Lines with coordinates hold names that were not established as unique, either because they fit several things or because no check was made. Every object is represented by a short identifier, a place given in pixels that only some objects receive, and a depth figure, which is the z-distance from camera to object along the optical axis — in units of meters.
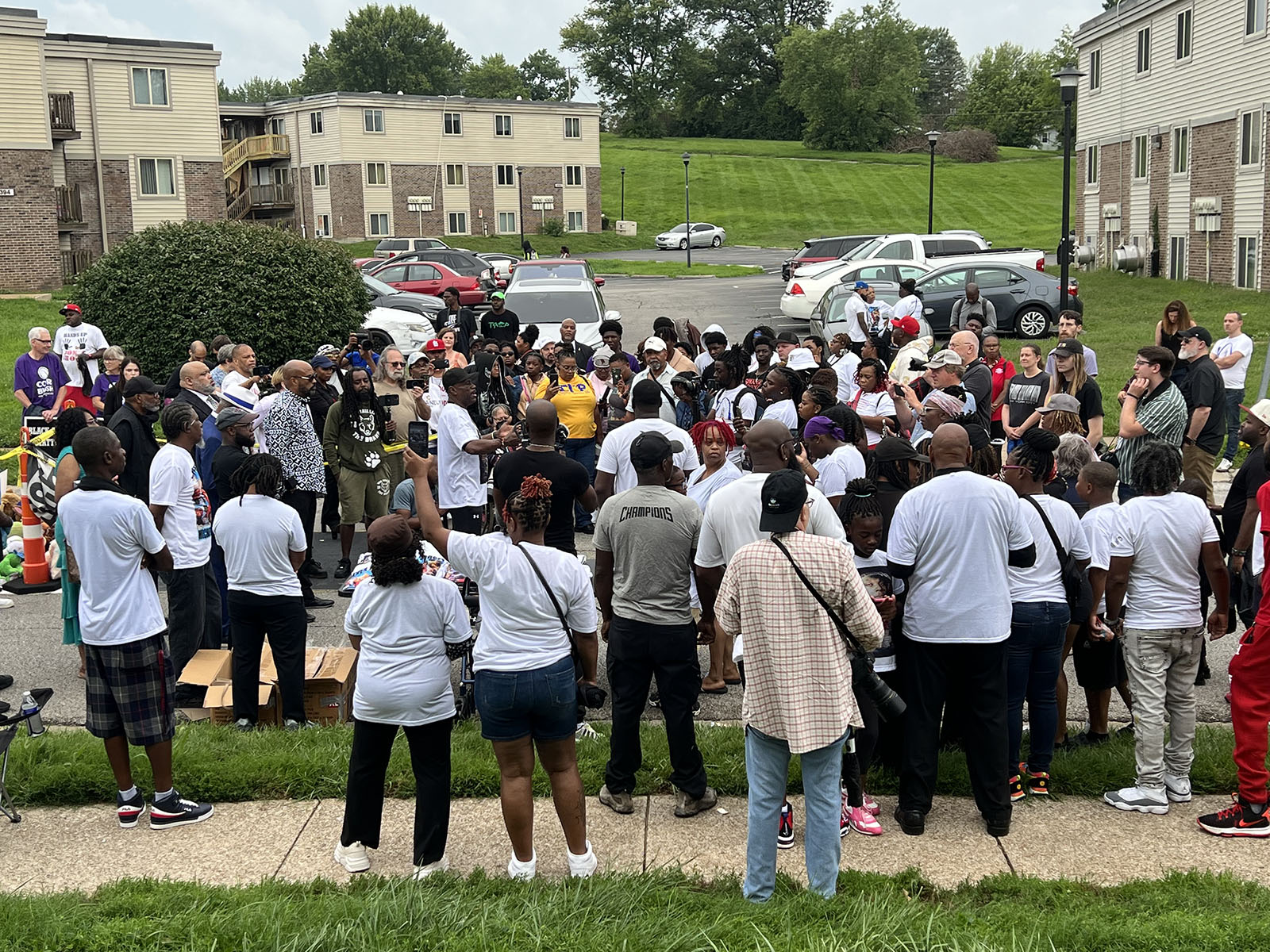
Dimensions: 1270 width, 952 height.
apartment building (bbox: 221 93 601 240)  59.34
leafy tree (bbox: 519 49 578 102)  121.62
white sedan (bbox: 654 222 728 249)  60.34
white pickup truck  28.33
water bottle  6.54
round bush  16.95
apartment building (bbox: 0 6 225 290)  41.72
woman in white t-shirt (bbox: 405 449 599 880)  5.27
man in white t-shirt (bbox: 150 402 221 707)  7.76
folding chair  6.35
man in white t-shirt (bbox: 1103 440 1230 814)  6.21
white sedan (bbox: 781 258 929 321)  25.69
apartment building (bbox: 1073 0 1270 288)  31.08
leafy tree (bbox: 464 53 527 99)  113.25
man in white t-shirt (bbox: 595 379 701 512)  8.03
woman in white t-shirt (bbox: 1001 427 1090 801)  6.19
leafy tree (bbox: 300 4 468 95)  105.75
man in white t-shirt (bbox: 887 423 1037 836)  5.80
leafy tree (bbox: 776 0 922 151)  96.69
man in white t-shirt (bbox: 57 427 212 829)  6.18
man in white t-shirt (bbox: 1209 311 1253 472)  12.85
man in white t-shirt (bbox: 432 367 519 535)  9.73
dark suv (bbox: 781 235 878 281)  34.97
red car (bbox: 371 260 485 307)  34.72
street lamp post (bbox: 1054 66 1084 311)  18.83
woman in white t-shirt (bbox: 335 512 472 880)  5.42
